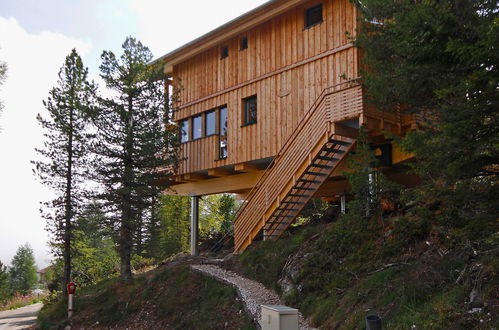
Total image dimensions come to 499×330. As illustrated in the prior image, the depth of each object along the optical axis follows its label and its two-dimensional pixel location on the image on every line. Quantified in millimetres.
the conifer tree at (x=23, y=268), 64894
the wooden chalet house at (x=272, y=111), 13516
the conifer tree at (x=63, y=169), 17609
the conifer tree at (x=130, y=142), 15898
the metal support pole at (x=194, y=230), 19784
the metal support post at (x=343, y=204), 15208
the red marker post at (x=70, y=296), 15125
